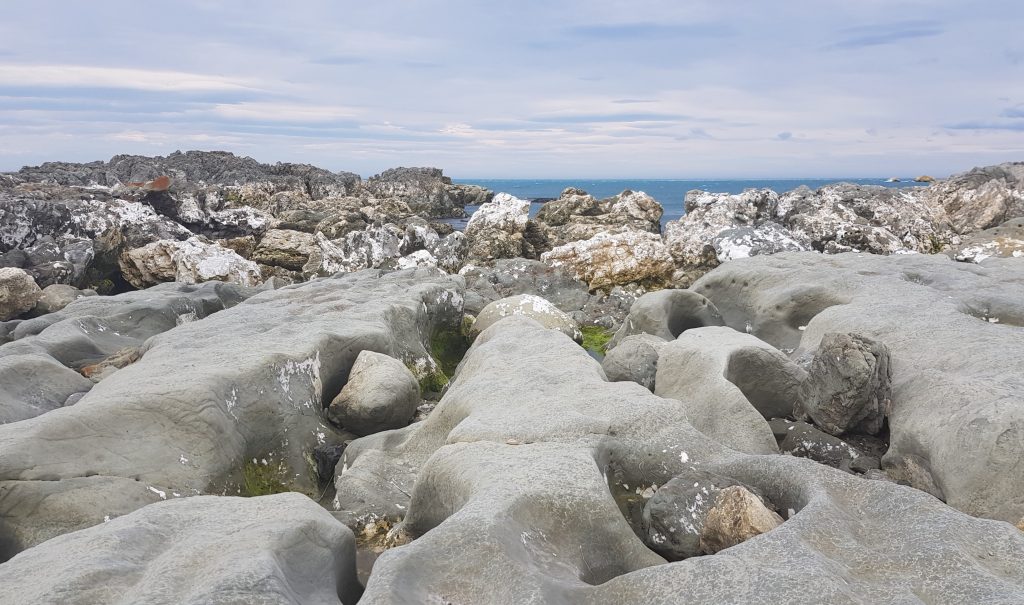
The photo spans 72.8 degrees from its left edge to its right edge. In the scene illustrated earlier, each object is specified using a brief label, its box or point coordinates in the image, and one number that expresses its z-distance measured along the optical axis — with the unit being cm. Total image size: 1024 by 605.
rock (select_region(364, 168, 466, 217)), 8525
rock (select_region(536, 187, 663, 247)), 4238
